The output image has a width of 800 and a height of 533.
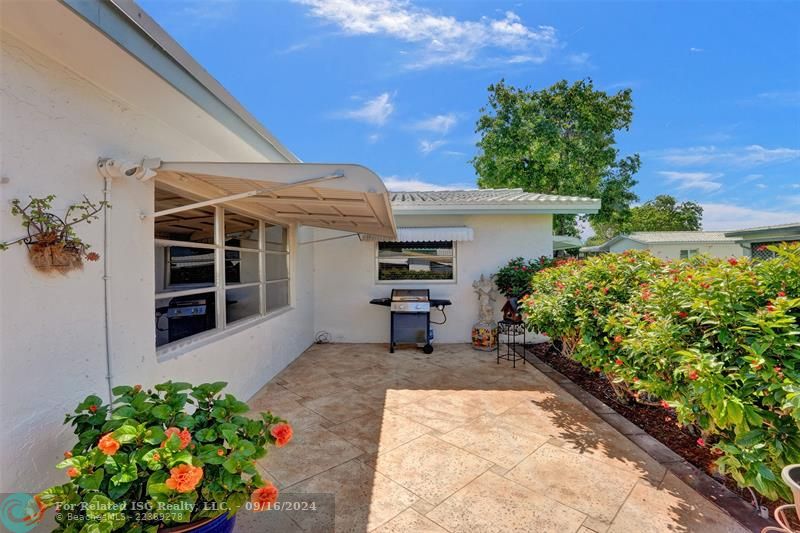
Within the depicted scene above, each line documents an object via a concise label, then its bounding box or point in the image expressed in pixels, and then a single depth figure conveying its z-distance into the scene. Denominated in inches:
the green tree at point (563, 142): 788.6
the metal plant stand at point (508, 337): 306.2
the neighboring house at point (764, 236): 537.5
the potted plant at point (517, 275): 342.6
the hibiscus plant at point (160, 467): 70.2
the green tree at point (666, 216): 1742.1
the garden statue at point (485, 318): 359.9
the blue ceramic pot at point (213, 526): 76.3
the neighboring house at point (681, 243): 1056.8
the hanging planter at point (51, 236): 89.3
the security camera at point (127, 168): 112.7
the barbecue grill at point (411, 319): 342.3
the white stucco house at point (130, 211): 86.9
